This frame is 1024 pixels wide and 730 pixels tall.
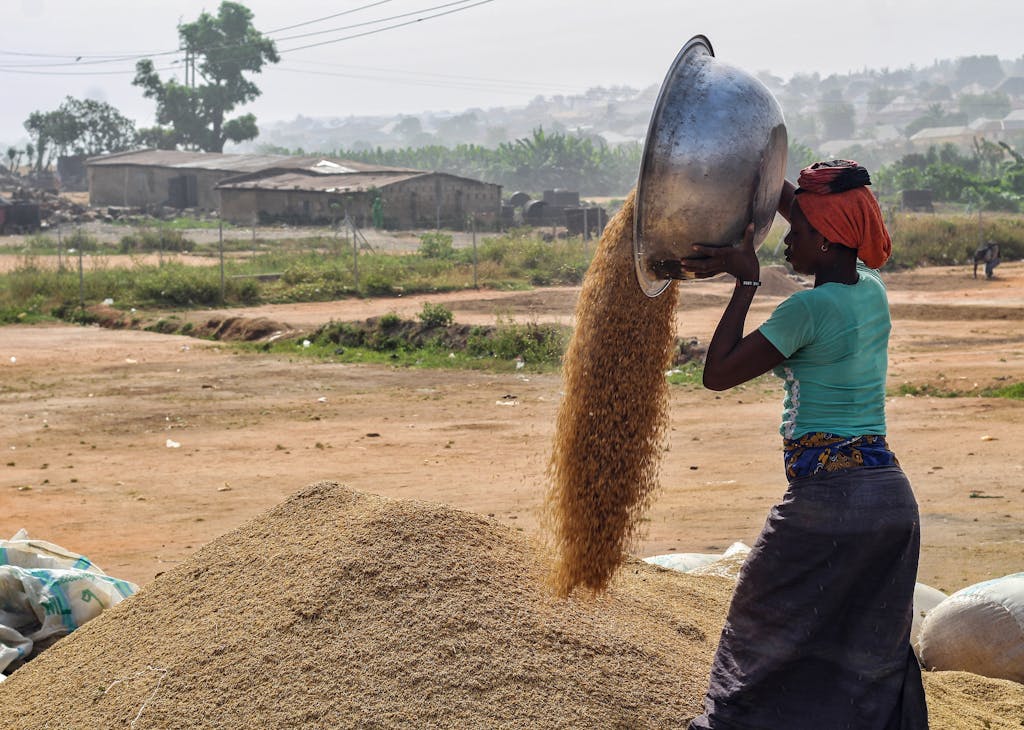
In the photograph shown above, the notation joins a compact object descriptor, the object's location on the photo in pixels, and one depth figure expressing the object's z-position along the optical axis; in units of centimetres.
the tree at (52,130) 6994
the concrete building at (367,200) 3906
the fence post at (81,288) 1861
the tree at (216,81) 6750
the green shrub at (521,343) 1316
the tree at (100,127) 7262
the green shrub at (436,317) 1445
